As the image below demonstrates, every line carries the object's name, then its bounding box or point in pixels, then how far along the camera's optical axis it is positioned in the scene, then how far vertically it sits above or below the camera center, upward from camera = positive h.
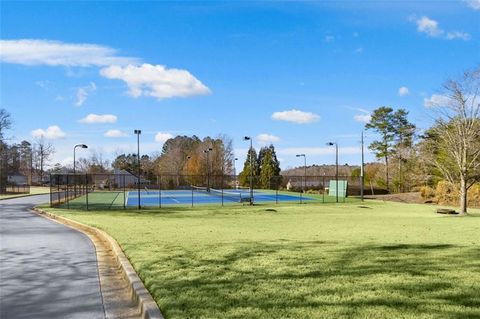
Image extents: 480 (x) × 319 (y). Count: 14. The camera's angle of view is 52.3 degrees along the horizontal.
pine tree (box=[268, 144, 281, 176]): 95.25 +2.21
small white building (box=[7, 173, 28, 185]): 125.01 -0.78
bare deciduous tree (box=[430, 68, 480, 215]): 27.25 +2.12
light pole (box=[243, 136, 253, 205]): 45.42 +3.32
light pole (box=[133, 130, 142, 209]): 35.34 +3.00
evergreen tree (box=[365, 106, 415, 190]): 68.69 +6.44
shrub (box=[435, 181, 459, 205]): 42.22 -1.88
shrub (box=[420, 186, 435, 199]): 45.96 -1.84
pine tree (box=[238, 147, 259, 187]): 93.19 +0.35
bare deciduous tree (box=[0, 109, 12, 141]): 70.56 +7.44
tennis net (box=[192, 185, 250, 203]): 46.59 -2.58
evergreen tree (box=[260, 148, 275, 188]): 92.46 +0.71
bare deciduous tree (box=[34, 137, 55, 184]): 124.69 +4.82
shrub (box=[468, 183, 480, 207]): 39.75 -1.93
